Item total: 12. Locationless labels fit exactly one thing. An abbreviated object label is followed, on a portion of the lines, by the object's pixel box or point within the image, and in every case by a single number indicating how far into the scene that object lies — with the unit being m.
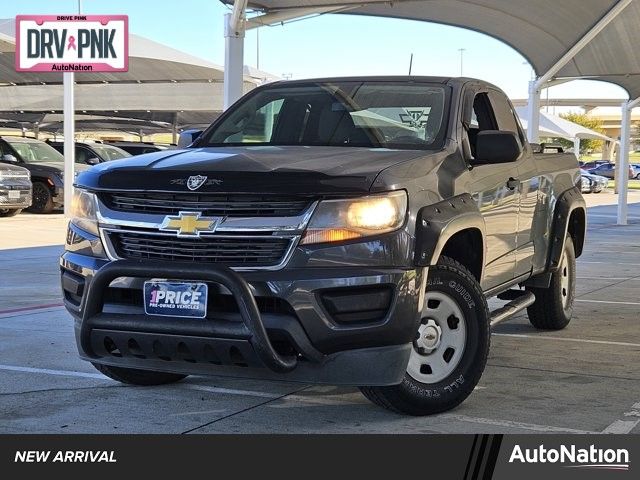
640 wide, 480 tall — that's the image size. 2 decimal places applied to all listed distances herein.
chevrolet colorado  4.68
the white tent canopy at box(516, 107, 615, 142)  51.91
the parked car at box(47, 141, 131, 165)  24.17
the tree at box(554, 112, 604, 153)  105.38
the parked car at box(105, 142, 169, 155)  25.86
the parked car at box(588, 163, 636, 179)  66.81
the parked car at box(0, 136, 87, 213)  22.31
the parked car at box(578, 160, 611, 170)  68.01
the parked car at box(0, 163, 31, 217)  20.14
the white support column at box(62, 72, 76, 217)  21.22
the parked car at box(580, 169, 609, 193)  46.59
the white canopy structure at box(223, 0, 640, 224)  13.87
